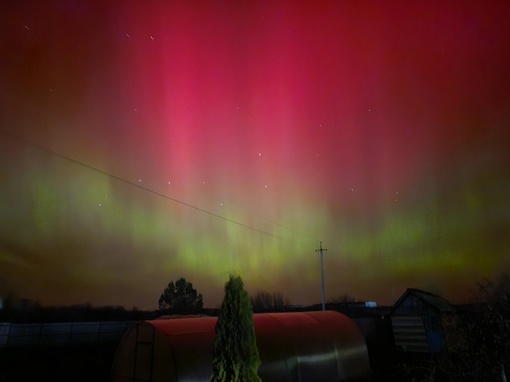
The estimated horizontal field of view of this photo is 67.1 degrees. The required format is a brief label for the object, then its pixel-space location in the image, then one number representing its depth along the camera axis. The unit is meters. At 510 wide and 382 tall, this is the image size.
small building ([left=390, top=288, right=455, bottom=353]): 17.12
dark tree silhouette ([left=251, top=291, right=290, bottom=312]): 28.97
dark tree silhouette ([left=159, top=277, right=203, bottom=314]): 37.56
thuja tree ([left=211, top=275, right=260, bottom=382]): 6.86
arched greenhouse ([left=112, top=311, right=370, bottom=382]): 9.22
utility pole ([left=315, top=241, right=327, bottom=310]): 26.91
